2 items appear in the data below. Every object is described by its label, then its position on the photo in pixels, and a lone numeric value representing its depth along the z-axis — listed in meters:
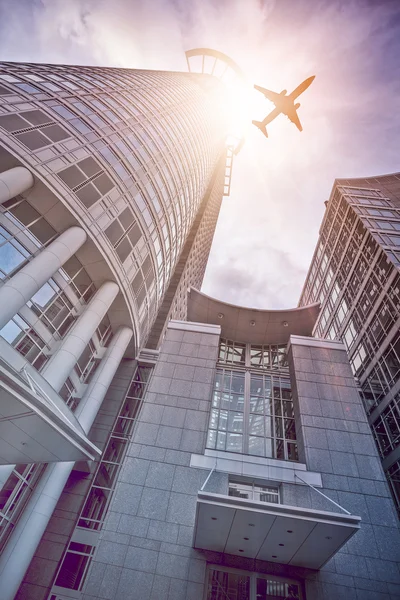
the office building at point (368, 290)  24.50
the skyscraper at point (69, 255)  12.94
